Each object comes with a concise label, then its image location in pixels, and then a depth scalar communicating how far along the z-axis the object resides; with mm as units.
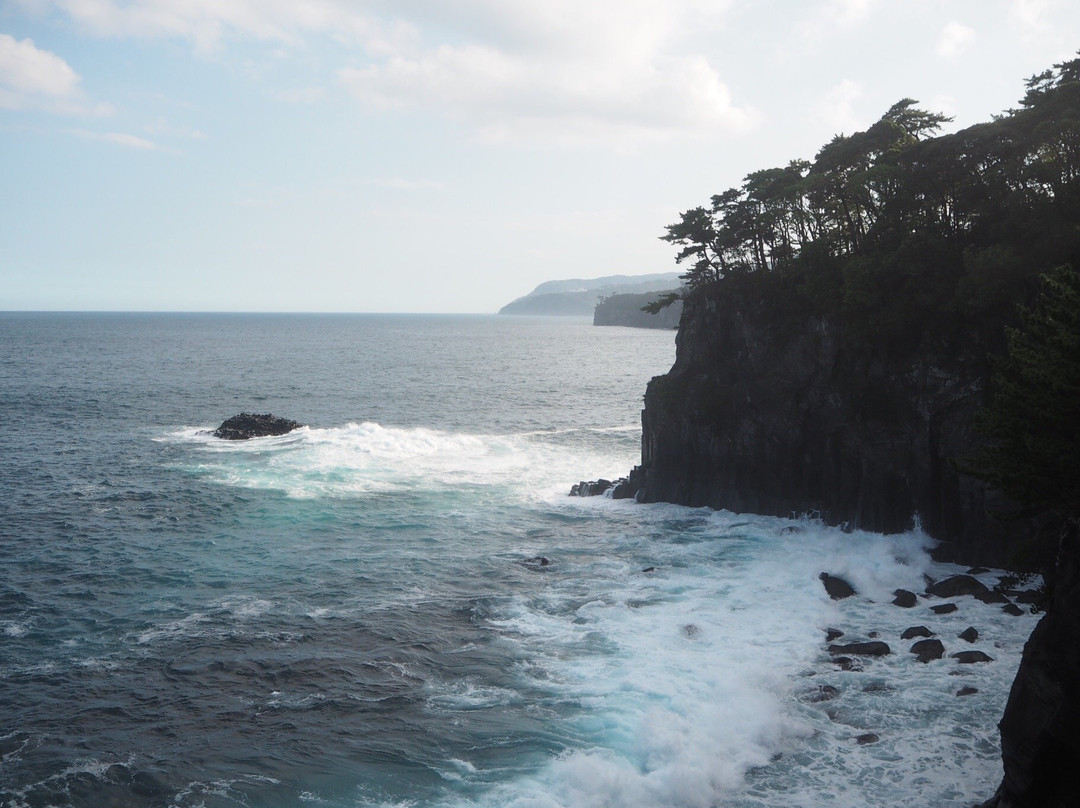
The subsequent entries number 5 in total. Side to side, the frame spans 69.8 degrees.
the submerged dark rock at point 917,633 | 31031
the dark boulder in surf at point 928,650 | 29275
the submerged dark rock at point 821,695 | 26844
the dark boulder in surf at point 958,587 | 34969
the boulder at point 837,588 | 36312
